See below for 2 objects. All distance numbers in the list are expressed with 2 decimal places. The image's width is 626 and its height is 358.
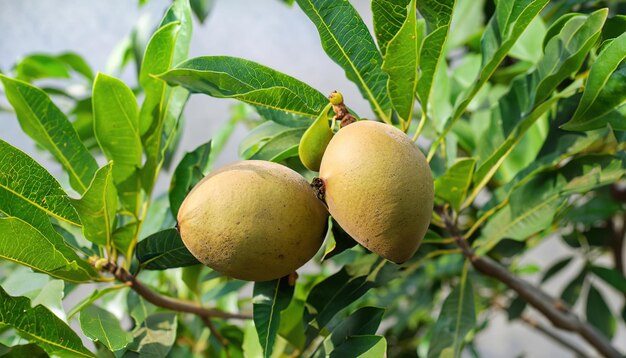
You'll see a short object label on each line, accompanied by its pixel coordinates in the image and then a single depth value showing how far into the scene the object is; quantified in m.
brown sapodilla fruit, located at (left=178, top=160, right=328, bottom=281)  0.45
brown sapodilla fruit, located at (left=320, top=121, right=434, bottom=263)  0.43
